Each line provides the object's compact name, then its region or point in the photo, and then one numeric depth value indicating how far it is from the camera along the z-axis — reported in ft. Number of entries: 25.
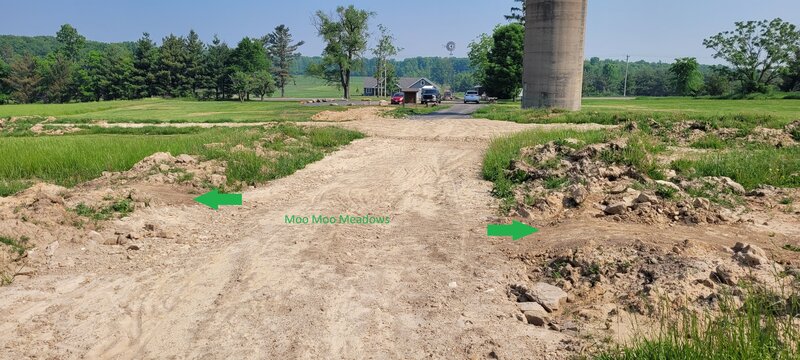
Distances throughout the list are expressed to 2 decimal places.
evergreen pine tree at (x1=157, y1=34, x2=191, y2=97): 261.85
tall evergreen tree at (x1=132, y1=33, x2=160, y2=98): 258.16
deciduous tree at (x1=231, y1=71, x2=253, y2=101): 250.94
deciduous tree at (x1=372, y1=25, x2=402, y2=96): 275.59
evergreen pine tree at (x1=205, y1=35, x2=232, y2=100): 272.51
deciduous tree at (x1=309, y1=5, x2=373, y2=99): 236.02
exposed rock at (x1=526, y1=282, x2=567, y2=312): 18.07
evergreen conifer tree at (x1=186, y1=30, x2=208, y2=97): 269.64
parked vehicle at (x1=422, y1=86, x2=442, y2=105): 162.20
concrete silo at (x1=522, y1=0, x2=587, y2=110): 104.94
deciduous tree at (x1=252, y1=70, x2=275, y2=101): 257.75
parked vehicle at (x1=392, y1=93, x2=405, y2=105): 176.94
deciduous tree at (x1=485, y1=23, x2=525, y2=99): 218.79
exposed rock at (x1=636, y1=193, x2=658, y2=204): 28.32
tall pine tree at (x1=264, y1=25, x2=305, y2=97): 397.19
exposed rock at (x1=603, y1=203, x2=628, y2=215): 27.84
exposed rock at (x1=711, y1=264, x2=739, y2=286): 17.87
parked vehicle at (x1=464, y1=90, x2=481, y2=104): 197.16
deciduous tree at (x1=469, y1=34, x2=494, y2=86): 269.64
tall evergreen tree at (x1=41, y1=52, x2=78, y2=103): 279.90
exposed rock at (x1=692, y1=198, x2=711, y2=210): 27.71
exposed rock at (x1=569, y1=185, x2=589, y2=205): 30.42
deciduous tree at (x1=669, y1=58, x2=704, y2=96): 264.52
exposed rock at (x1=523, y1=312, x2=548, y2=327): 16.80
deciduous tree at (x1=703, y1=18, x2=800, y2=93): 219.20
